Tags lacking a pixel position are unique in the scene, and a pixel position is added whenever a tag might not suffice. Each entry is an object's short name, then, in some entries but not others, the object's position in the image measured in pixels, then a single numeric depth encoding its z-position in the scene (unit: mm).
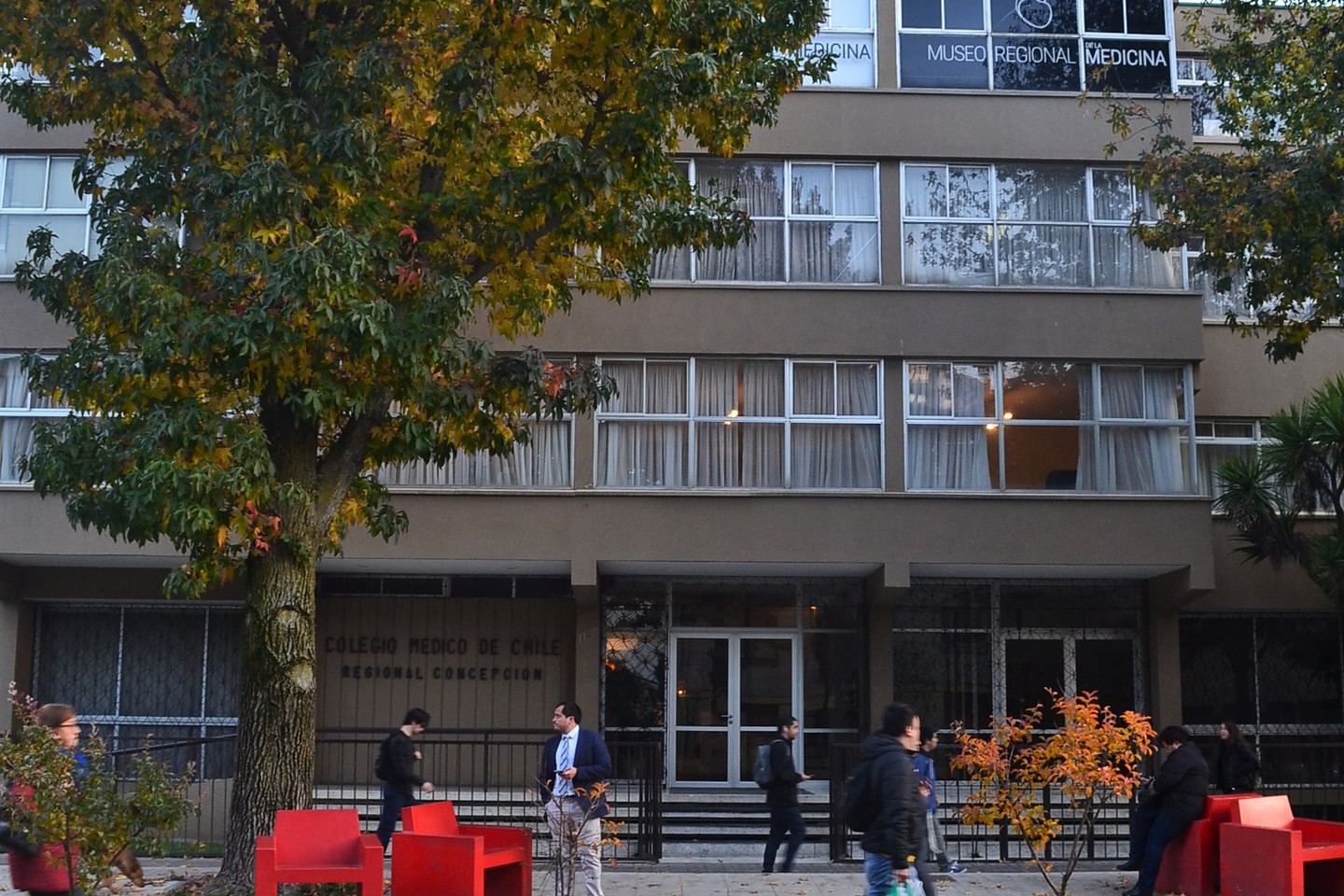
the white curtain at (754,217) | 20328
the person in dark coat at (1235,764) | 14867
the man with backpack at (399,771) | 13602
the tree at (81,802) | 9008
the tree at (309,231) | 10742
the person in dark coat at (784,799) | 14094
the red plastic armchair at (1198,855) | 12461
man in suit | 11461
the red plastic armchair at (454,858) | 10727
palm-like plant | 19266
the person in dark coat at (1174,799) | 12367
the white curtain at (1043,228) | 20484
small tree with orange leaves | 11539
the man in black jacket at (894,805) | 8242
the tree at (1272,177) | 15469
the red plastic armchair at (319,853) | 10516
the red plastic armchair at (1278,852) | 11531
